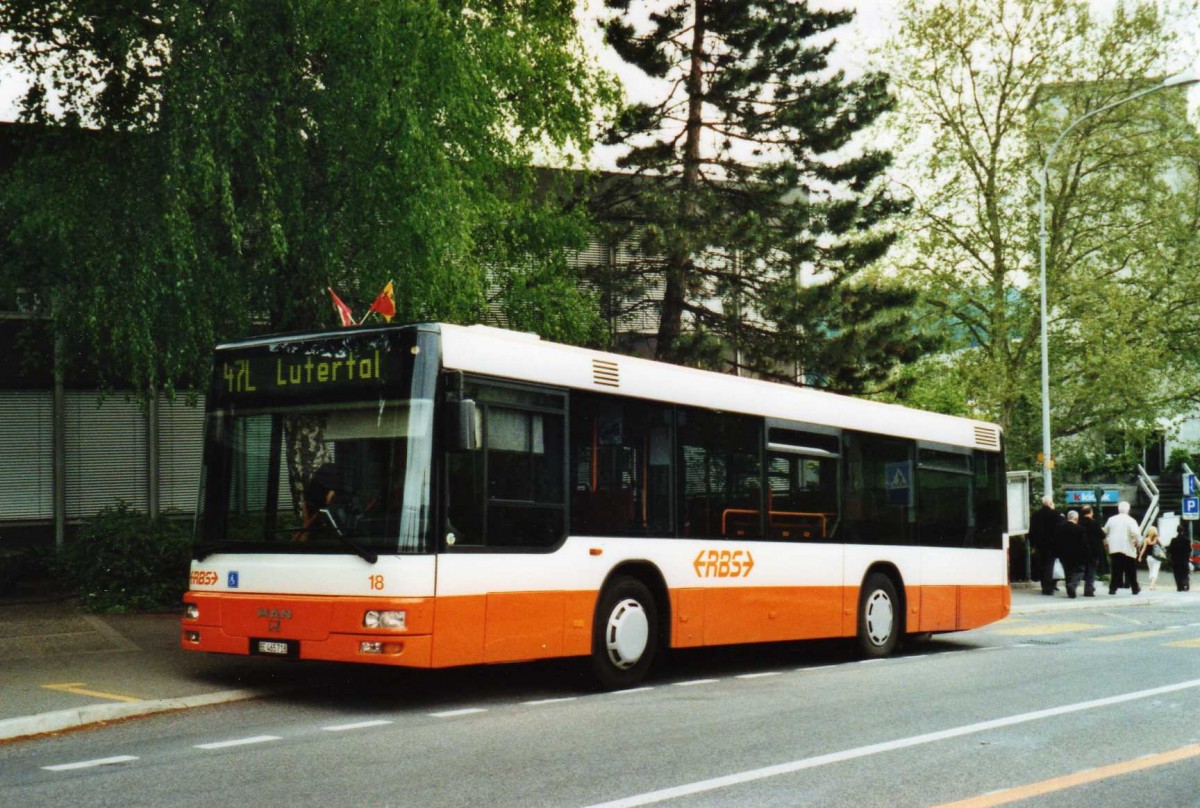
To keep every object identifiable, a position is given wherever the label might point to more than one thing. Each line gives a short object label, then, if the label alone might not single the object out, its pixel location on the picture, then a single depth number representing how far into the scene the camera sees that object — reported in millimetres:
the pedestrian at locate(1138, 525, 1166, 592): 29828
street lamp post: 28359
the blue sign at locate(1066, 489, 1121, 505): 33594
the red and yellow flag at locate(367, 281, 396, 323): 12281
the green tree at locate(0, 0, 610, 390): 14516
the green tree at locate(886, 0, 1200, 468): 35594
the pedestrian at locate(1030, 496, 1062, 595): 26344
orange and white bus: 10000
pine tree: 26594
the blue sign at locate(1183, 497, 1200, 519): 33031
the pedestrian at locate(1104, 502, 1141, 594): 27297
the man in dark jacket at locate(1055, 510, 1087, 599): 26047
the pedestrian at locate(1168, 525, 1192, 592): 29656
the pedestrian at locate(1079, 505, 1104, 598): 26412
